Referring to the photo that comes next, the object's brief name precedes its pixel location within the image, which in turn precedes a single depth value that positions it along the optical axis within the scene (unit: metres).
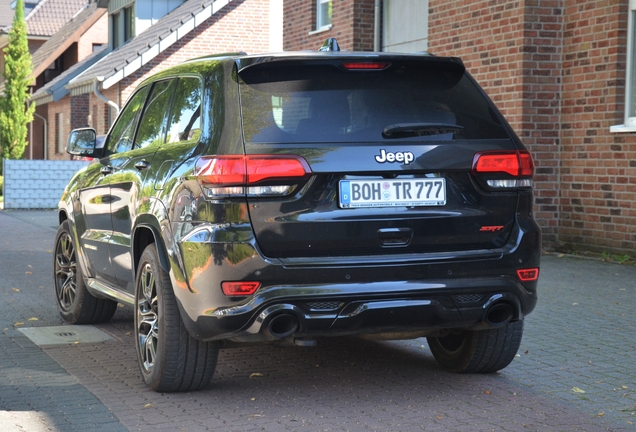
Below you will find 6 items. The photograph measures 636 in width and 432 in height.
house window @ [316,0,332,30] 18.84
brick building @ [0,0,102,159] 40.75
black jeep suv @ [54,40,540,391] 4.99
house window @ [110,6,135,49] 34.54
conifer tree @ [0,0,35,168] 38.81
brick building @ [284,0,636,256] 12.02
